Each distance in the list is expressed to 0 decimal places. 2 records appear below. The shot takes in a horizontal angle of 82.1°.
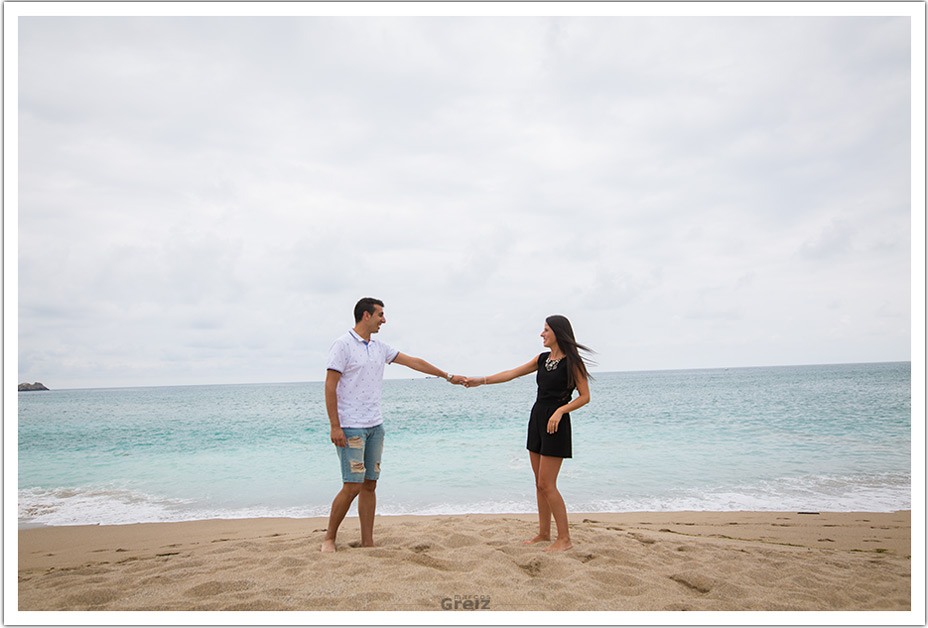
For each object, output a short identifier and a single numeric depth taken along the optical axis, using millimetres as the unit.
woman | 4715
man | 4672
